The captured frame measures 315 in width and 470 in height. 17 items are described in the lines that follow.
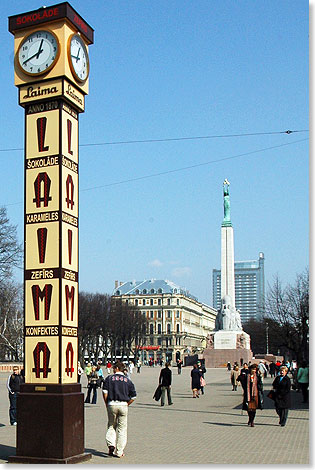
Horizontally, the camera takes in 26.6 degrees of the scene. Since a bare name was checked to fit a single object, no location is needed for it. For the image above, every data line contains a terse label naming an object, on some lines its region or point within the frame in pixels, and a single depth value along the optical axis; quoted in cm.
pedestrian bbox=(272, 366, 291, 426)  1736
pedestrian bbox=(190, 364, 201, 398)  2939
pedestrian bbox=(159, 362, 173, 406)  2508
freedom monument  7669
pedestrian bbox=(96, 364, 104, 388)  2705
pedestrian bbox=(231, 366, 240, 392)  3512
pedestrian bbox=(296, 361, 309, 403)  2636
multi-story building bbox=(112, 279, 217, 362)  14212
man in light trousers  1197
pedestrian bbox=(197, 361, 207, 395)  3039
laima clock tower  1129
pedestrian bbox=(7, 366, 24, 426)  1773
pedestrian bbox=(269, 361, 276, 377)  5164
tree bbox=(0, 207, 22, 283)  4819
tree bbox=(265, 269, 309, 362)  4825
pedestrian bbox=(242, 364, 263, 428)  1712
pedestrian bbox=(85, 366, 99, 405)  2488
